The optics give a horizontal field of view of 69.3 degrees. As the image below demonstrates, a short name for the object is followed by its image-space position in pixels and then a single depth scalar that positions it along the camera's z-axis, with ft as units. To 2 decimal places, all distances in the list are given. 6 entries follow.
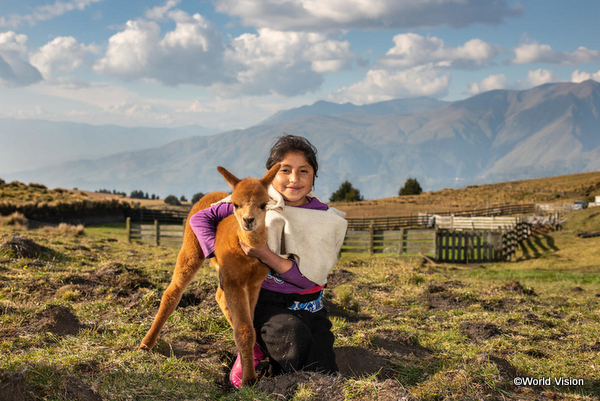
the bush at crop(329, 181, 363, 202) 286.05
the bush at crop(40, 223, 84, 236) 56.27
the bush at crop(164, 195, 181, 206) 270.67
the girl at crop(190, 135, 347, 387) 11.88
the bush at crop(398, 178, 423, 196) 298.35
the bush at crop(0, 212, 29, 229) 59.03
